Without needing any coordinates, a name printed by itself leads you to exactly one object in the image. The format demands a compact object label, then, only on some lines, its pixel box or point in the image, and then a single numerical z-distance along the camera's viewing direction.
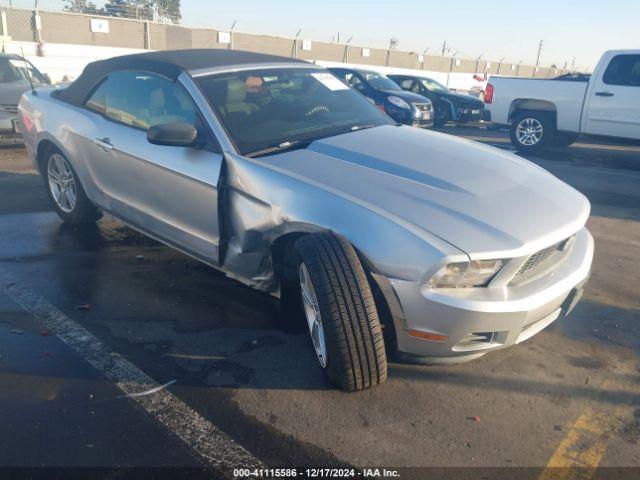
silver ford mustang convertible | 2.73
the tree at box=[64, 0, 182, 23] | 21.81
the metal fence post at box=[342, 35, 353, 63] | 26.62
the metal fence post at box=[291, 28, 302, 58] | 24.44
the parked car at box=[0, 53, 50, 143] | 9.13
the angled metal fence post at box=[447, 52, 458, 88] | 33.41
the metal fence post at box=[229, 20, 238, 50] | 21.77
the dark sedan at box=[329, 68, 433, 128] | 13.12
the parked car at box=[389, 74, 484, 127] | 15.75
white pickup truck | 9.83
